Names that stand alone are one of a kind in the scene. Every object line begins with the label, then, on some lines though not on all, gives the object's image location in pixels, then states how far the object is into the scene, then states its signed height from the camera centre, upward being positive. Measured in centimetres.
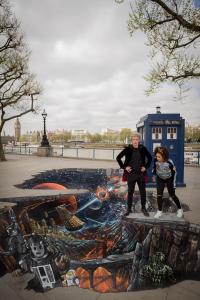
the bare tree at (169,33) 926 +461
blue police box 835 +39
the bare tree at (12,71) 1747 +602
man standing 534 -46
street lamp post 2585 +31
